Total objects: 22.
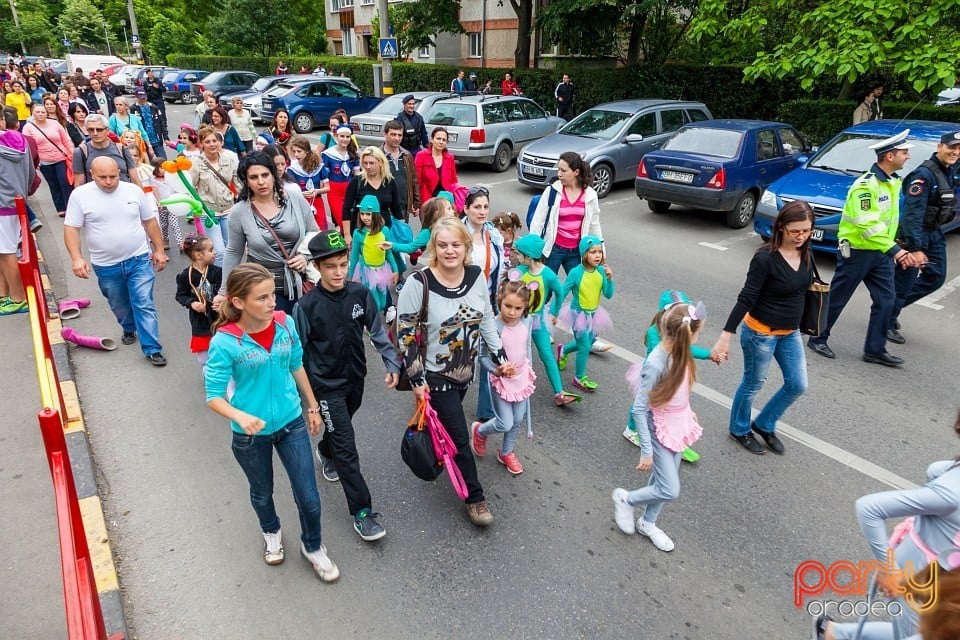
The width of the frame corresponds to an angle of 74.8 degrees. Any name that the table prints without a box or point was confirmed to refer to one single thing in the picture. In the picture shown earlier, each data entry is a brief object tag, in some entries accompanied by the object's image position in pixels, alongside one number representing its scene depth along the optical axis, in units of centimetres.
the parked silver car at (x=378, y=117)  1578
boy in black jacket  339
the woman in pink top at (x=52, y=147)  922
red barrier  227
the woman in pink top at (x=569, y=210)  570
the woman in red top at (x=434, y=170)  770
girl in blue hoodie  288
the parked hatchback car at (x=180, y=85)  3058
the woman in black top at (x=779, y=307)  403
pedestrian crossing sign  1856
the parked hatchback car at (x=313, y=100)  2102
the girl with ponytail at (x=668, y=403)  341
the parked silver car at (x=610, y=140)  1219
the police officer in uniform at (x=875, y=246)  551
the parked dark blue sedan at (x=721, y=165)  1003
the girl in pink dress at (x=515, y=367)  408
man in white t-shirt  524
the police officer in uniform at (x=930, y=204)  574
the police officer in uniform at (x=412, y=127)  1156
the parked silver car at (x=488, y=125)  1421
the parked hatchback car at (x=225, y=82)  2639
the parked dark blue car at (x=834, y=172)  827
